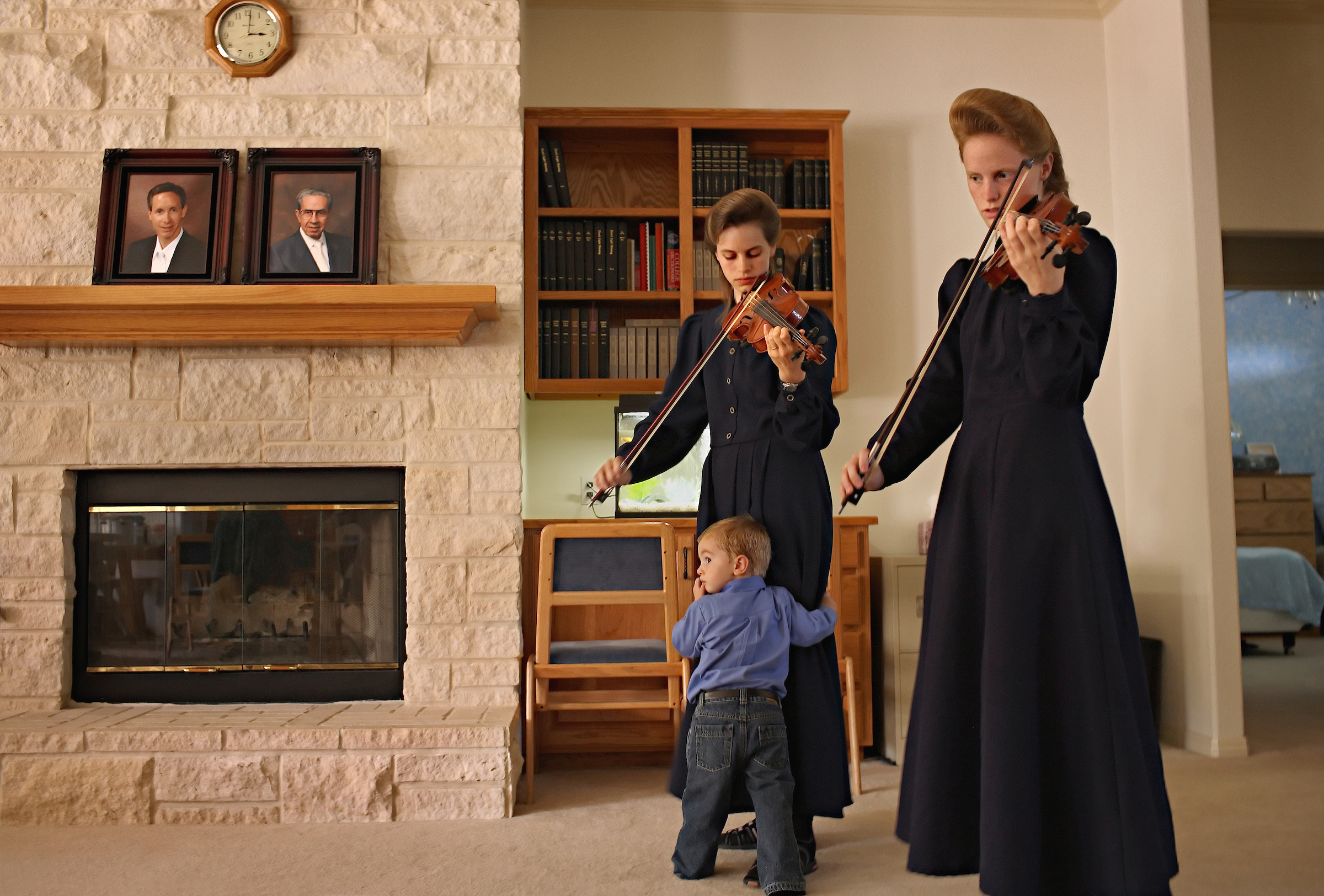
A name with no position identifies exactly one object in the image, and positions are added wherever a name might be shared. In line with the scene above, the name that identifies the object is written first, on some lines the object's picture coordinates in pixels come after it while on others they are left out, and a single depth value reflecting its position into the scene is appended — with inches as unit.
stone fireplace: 108.7
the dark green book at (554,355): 134.4
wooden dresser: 254.8
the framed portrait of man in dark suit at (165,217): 109.7
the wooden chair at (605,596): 103.1
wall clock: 111.3
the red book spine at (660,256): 137.0
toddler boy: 73.9
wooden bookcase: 134.1
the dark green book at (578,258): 135.4
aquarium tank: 133.0
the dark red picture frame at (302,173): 110.2
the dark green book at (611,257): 136.1
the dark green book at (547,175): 136.0
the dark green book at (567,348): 134.8
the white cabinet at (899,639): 118.5
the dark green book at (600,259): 135.9
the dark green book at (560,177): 135.9
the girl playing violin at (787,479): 77.3
